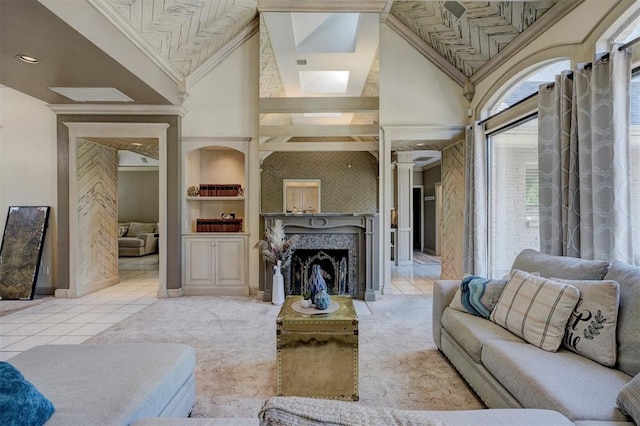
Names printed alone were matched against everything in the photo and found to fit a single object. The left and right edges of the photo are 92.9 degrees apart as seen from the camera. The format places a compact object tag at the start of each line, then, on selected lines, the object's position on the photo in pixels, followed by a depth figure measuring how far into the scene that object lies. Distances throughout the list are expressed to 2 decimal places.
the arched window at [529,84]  3.35
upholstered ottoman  1.23
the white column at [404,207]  7.77
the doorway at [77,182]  4.67
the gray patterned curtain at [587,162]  2.33
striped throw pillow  1.81
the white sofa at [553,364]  1.34
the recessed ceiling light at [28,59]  3.04
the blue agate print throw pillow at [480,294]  2.37
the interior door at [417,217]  10.66
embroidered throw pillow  1.64
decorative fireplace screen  4.70
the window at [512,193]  3.80
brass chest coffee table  2.03
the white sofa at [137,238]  8.82
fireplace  4.56
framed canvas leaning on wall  4.50
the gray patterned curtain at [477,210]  4.41
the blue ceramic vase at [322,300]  2.25
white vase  4.32
